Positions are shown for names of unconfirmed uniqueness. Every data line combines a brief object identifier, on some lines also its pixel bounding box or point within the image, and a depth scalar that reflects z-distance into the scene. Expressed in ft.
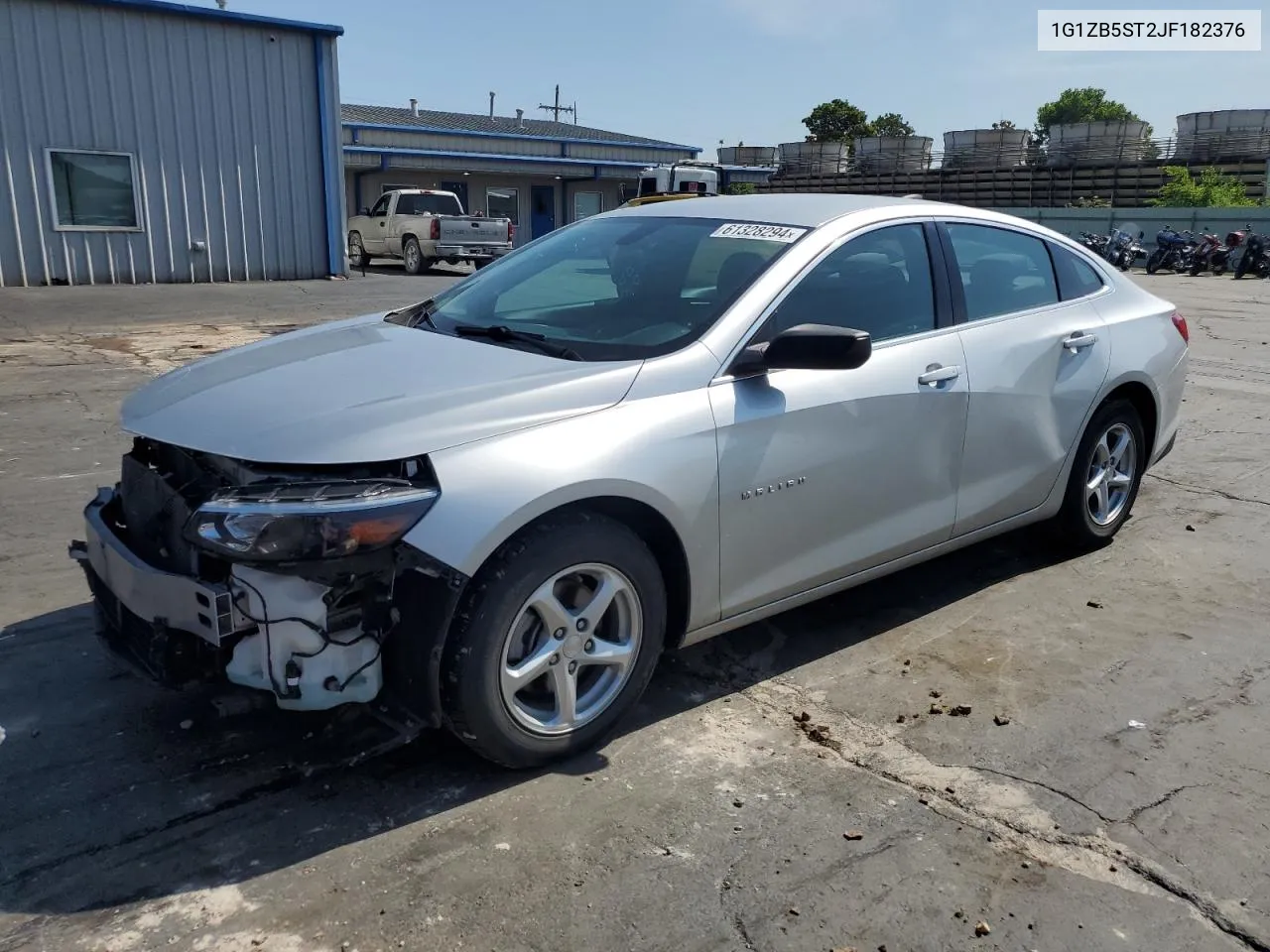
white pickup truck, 72.18
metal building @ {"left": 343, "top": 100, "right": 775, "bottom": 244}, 100.12
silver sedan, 9.12
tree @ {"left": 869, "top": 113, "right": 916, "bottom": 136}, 276.82
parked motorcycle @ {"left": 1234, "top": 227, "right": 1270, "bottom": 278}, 82.48
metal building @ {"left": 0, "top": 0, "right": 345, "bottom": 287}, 50.72
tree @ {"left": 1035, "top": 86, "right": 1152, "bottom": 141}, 361.71
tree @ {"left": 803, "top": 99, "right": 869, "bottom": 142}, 261.44
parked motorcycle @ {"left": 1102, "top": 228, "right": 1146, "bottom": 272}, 94.63
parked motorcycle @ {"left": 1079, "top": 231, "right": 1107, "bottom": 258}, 96.32
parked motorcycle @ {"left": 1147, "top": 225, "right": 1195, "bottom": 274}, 89.25
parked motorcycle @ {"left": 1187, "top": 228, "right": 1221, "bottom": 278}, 87.56
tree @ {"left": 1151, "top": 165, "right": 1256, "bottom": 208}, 115.65
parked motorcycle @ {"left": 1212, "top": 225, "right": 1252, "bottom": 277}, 87.20
